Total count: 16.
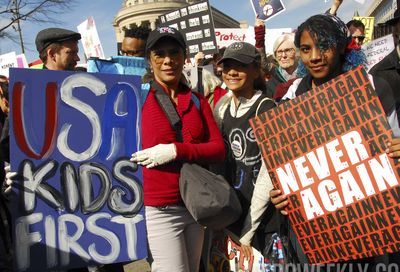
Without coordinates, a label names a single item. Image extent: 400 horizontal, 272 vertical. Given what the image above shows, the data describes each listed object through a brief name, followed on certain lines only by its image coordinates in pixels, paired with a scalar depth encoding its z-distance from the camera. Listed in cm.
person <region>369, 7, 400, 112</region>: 219
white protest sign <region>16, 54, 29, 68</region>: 775
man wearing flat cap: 279
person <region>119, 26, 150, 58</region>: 359
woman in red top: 217
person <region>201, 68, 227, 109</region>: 308
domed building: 7400
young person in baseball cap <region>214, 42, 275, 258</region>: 224
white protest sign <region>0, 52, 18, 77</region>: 777
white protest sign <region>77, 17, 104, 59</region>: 674
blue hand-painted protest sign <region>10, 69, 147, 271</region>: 199
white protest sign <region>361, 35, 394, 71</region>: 507
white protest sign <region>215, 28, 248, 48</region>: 952
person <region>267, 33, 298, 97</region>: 390
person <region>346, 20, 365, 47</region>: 551
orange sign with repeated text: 174
